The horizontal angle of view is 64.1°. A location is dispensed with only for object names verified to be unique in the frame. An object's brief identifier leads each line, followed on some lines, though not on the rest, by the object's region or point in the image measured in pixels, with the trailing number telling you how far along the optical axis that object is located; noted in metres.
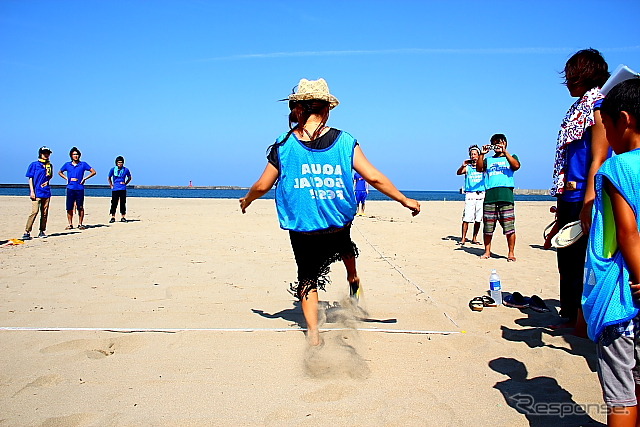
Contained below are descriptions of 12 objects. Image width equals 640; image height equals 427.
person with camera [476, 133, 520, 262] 7.80
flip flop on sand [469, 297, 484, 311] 4.66
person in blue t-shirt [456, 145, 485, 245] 9.71
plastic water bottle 4.93
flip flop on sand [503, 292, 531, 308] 4.82
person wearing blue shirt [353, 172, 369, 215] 17.48
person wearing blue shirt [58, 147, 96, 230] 12.51
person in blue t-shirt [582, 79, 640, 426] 1.97
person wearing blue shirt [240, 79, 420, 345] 3.41
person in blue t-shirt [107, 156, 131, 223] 14.79
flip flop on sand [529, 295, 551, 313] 4.62
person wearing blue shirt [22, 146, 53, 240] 10.37
